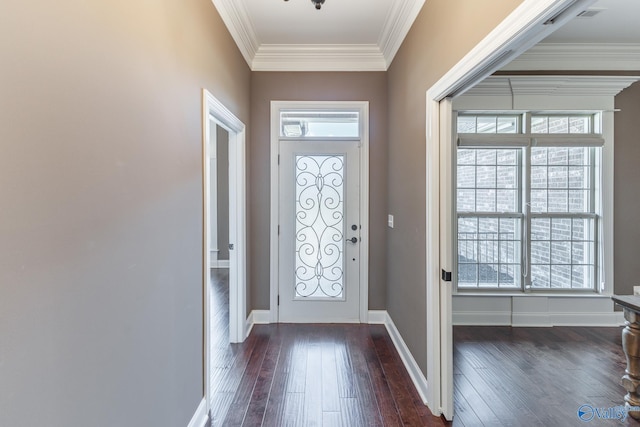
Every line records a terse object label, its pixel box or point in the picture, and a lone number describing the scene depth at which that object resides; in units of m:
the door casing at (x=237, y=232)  2.94
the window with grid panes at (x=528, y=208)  3.38
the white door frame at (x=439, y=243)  1.90
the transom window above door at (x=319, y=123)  3.37
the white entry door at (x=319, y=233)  3.37
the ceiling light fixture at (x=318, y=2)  2.13
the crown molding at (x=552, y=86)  3.17
